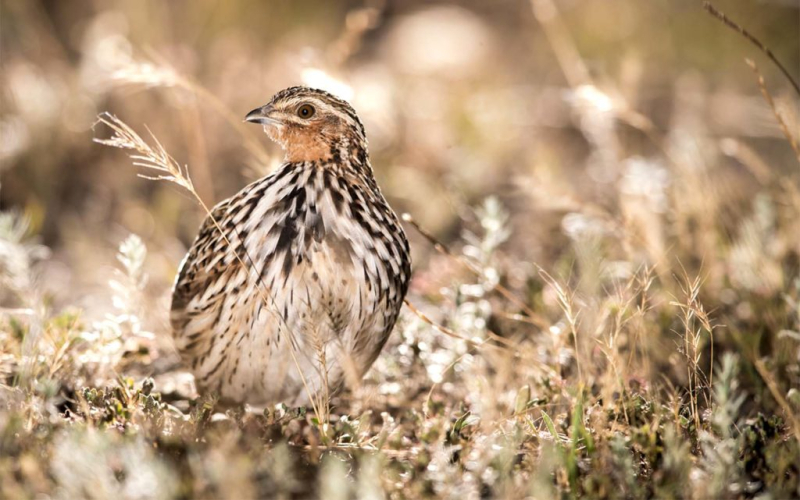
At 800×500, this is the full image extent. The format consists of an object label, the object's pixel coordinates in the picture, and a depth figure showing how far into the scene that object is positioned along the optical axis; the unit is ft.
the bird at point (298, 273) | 23.82
